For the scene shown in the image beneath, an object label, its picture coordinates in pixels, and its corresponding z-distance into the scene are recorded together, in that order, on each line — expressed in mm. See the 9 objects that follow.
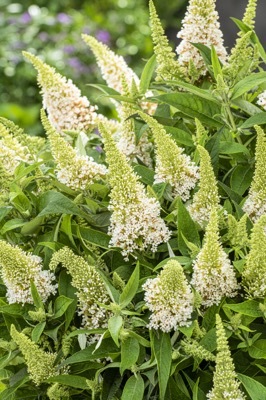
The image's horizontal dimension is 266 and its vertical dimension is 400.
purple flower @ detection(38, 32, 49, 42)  9296
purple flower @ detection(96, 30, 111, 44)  9456
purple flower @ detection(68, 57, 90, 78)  8977
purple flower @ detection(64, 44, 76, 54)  9120
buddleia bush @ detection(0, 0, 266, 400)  1995
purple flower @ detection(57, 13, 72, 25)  9558
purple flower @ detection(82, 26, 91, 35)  9540
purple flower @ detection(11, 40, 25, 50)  9148
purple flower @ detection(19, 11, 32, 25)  9507
